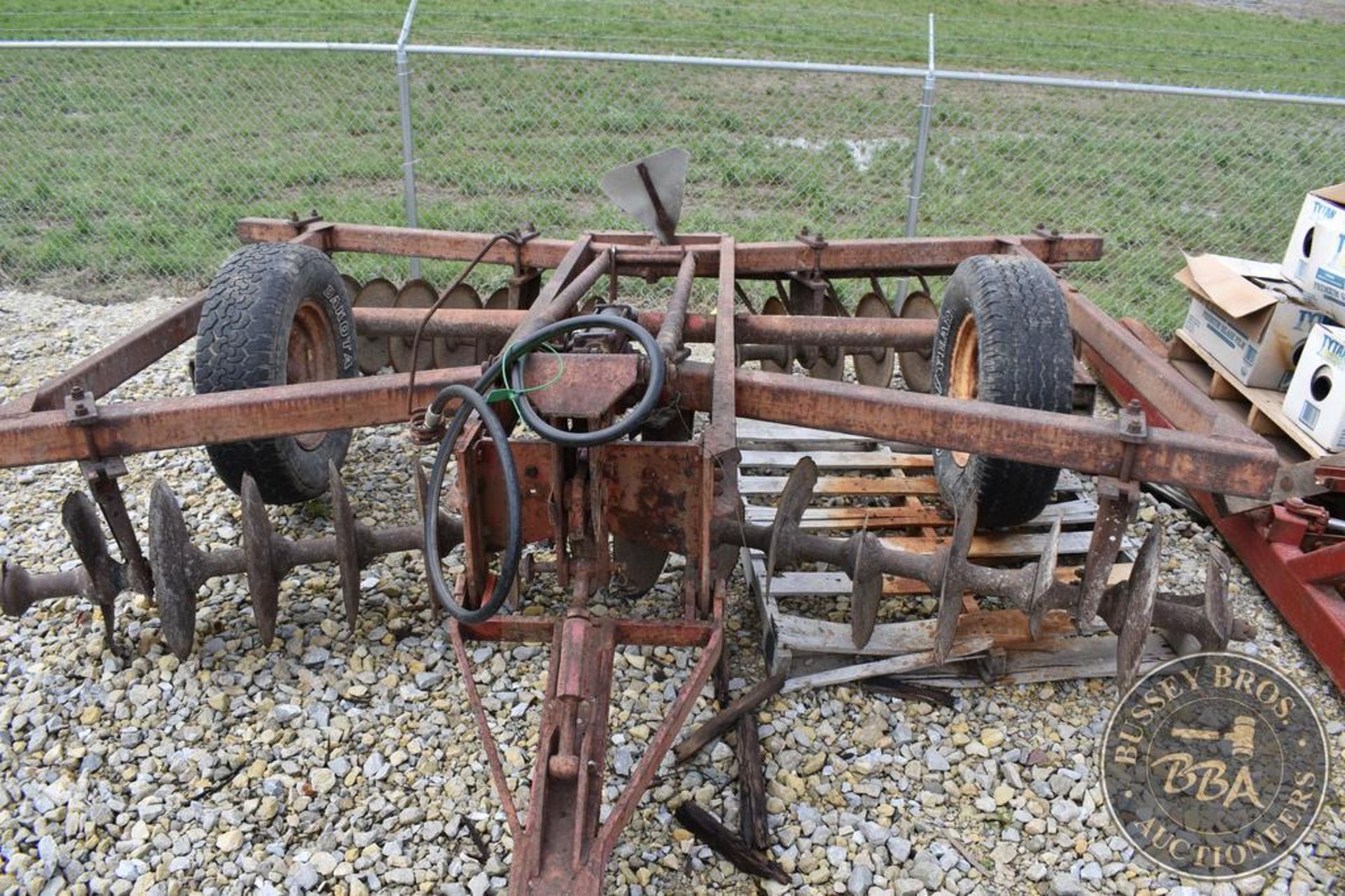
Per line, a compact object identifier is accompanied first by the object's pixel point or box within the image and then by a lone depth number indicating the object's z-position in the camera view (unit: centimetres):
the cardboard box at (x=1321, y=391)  425
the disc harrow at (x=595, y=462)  263
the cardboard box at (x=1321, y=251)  459
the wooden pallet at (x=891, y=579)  362
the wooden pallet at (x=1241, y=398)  454
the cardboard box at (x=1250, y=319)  474
